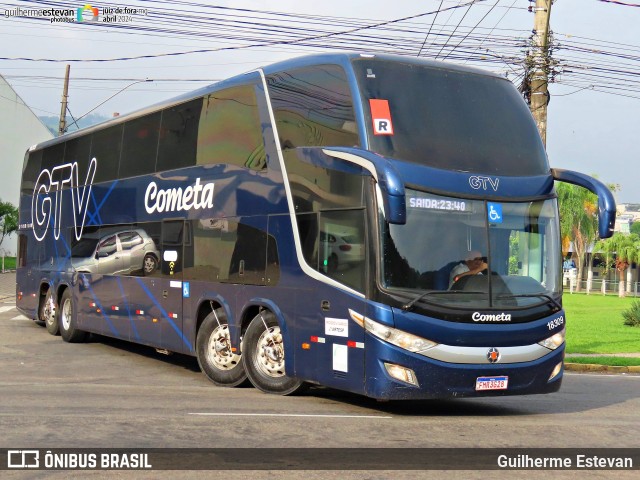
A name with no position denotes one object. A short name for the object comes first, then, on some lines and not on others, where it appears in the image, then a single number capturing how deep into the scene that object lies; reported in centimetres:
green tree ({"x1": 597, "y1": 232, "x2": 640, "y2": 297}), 9281
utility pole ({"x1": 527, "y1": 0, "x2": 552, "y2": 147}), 2289
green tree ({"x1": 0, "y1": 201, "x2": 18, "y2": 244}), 7381
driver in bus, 1130
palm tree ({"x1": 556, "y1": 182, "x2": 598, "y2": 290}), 8800
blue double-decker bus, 1111
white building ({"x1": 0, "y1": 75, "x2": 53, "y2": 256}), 8119
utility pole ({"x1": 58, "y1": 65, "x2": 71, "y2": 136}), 4612
